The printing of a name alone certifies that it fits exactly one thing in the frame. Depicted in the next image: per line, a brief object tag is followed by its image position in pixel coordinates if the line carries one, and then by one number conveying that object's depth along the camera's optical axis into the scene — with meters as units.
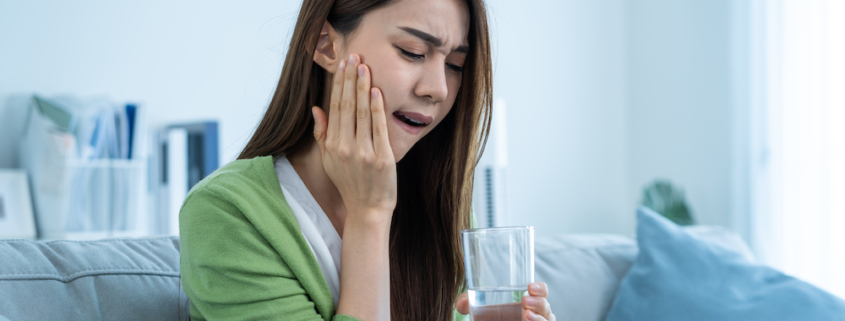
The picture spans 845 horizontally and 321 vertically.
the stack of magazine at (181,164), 2.62
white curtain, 3.10
